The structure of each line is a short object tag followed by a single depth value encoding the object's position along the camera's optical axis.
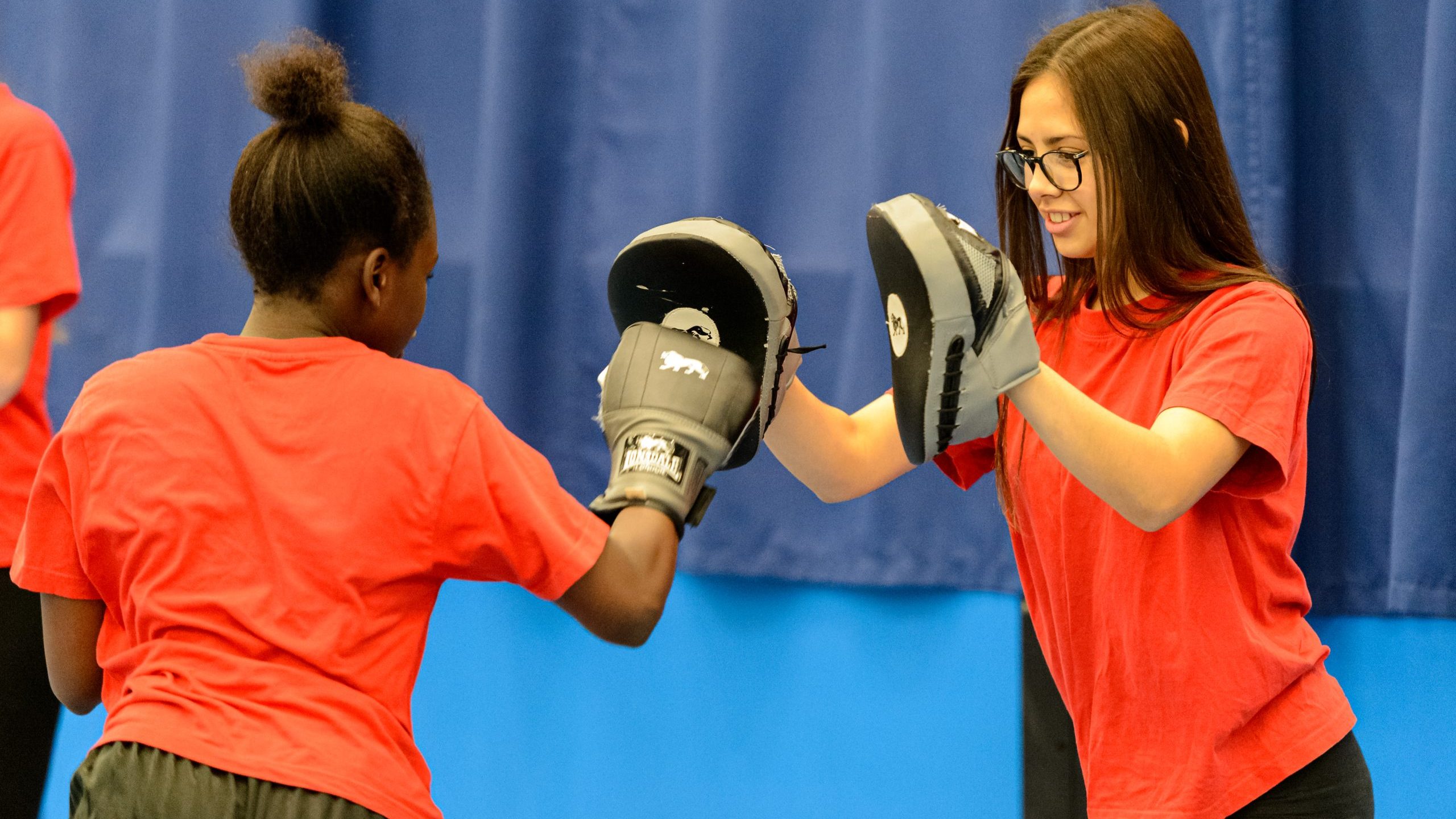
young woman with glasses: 5.25
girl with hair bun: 5.05
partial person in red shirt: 5.56
